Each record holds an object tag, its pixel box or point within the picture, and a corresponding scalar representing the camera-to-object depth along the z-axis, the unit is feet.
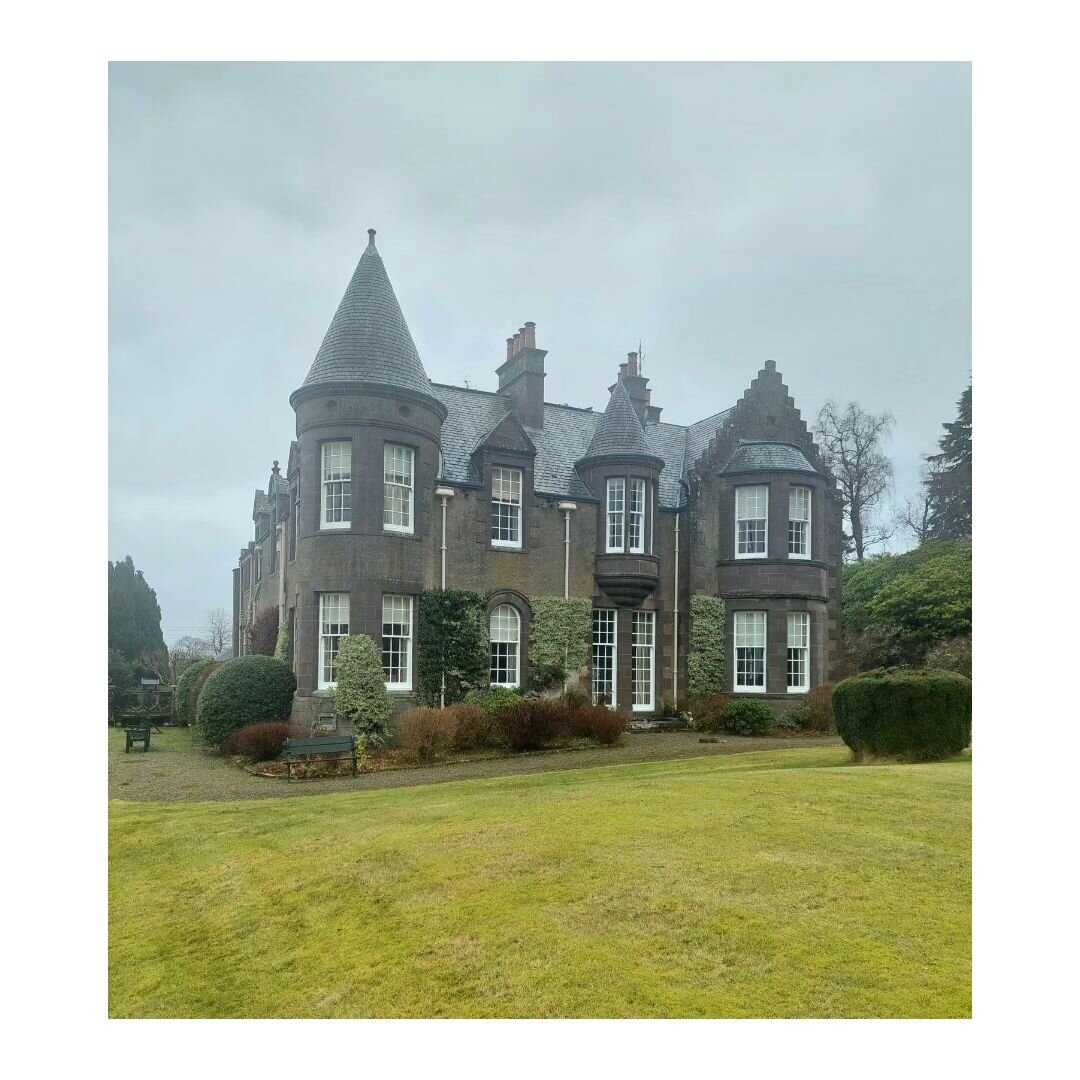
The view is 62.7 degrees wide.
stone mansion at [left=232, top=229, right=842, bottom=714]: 63.57
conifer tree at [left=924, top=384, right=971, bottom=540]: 76.67
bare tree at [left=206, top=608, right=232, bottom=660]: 140.91
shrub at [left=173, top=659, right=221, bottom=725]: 77.71
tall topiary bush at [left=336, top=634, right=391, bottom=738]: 61.31
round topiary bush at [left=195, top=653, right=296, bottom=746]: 60.75
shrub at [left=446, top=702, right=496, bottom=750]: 57.88
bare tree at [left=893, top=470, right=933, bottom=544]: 97.96
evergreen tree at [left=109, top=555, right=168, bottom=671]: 61.46
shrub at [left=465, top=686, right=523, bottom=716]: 63.87
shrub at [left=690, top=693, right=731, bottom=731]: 74.69
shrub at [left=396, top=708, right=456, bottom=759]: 55.47
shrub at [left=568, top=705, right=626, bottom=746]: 61.67
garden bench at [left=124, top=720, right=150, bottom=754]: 60.90
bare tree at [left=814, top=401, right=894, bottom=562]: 111.45
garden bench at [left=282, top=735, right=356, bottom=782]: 50.37
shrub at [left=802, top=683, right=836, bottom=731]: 74.79
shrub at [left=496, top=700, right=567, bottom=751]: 59.31
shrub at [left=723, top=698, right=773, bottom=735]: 72.79
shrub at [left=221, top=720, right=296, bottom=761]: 55.72
